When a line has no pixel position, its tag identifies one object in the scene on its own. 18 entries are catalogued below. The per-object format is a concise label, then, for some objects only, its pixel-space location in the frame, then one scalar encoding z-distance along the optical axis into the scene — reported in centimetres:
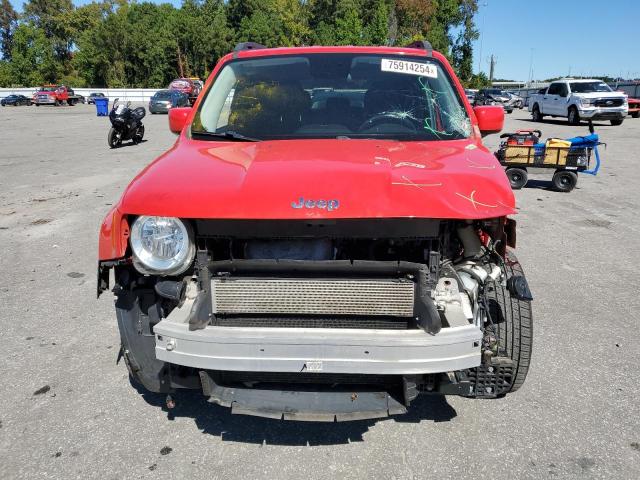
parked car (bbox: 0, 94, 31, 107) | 4684
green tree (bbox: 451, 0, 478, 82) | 5372
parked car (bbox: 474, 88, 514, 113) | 3281
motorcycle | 1526
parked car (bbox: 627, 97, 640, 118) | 2678
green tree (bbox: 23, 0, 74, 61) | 8225
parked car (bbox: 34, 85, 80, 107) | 4600
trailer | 876
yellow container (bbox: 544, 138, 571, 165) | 877
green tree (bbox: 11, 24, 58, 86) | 7288
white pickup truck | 2128
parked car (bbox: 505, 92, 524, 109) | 3542
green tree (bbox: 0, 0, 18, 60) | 8900
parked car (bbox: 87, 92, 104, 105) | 5048
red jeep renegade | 211
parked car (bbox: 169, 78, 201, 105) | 3795
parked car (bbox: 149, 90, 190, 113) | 3211
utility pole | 6489
